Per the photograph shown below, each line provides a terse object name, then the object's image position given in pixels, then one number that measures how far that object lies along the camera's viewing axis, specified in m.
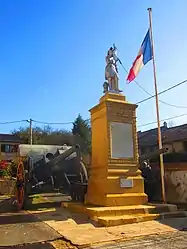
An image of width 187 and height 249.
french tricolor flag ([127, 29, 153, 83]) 7.94
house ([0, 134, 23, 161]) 30.79
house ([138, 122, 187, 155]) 16.54
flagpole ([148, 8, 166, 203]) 7.33
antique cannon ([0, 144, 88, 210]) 7.81
